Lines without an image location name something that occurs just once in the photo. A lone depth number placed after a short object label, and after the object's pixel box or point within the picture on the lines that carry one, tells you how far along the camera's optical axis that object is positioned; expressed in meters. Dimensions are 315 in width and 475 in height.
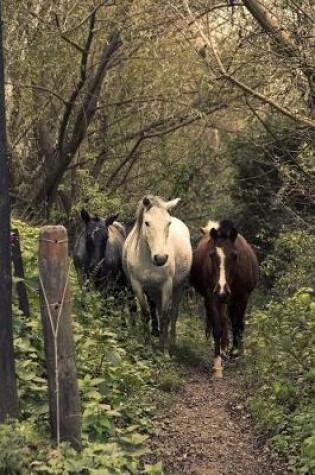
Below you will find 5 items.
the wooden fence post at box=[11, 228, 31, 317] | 5.08
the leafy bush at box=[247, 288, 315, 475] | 5.24
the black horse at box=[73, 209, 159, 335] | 9.41
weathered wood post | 4.16
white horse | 8.36
